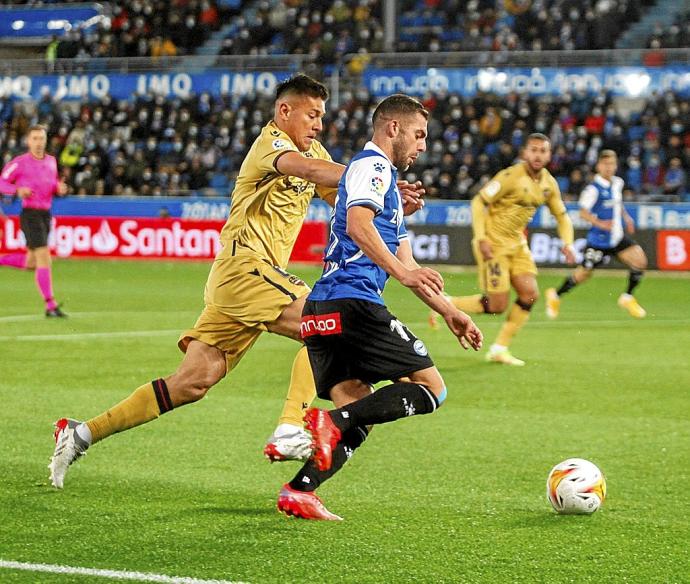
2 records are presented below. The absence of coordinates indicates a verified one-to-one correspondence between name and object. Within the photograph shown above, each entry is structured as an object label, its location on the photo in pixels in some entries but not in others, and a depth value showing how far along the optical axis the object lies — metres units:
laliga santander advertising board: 27.36
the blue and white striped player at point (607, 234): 18.00
